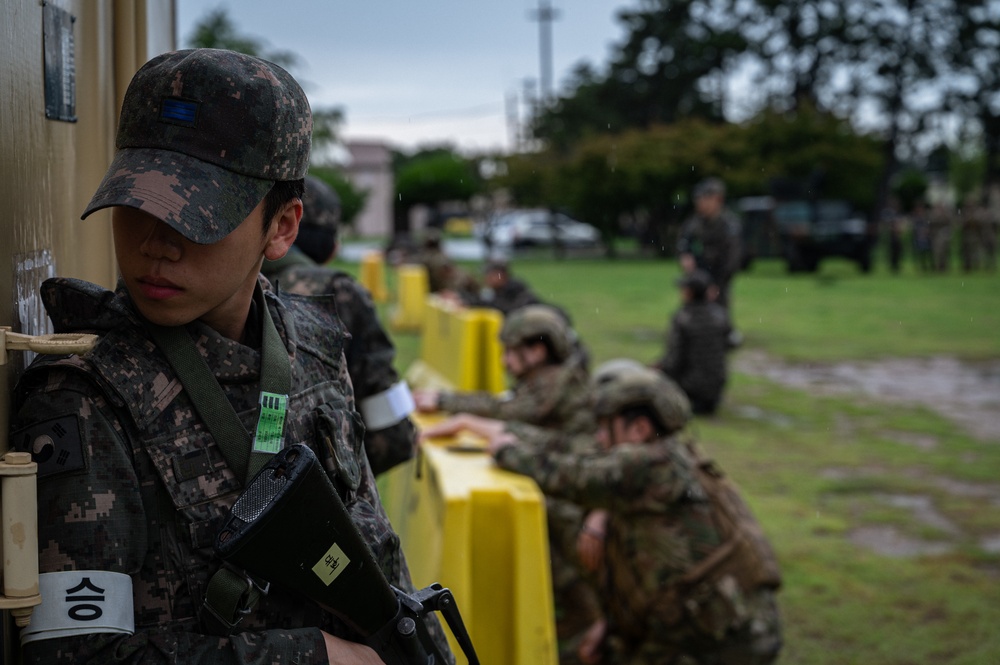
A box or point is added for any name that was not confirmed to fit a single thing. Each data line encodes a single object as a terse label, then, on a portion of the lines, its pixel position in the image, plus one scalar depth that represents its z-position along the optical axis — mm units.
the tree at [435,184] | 39438
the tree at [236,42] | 27391
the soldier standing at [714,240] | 12094
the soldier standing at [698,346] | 9438
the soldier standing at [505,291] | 10334
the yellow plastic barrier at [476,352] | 8164
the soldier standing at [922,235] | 27239
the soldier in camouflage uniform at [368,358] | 2928
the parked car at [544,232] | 37375
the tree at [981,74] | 38656
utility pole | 47625
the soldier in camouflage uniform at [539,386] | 5375
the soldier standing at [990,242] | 26875
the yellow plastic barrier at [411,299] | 15164
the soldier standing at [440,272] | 14977
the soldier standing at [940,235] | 26328
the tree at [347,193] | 34597
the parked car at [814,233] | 26891
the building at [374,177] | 65812
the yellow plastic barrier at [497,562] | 3449
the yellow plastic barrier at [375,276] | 19203
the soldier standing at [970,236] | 25844
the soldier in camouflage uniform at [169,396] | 1385
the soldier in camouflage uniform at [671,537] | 4008
